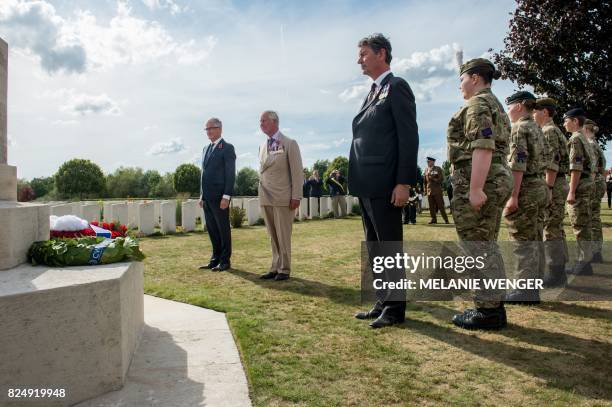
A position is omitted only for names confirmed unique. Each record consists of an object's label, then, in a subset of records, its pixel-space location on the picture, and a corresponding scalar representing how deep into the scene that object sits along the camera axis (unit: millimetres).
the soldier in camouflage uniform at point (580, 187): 5805
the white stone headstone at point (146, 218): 10812
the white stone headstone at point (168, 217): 11367
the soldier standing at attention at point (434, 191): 13695
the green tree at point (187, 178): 53656
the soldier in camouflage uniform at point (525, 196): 4367
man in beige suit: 5605
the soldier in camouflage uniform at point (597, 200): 6309
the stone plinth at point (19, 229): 2646
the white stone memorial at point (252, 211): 13984
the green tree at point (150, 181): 54281
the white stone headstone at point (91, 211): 10820
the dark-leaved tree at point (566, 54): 13555
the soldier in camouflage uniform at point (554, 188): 5332
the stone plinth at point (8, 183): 3271
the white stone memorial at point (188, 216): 11812
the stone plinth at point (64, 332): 2152
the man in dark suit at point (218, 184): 6250
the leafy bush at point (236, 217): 13079
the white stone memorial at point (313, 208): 16792
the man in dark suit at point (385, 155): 3525
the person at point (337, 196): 17766
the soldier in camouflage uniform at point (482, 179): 3326
